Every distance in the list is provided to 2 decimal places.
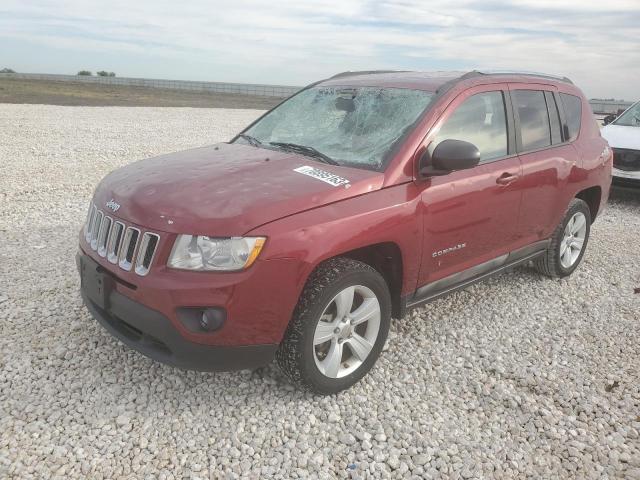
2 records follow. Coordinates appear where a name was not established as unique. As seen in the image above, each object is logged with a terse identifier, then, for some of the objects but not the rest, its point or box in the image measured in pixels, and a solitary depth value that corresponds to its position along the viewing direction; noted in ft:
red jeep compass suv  8.87
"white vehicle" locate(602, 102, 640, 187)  27.20
